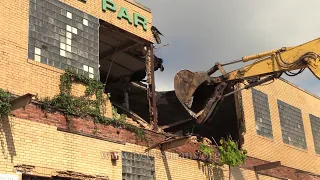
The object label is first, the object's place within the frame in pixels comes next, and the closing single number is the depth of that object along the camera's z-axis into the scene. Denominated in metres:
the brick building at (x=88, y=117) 11.45
